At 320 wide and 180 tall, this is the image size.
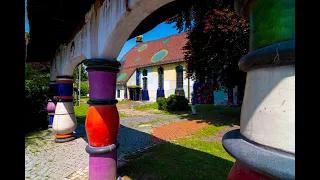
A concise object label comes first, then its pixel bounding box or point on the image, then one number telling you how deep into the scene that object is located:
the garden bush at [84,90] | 34.77
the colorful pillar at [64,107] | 5.75
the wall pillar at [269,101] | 0.72
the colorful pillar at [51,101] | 7.48
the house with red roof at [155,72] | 20.57
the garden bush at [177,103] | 14.66
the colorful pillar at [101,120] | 2.86
